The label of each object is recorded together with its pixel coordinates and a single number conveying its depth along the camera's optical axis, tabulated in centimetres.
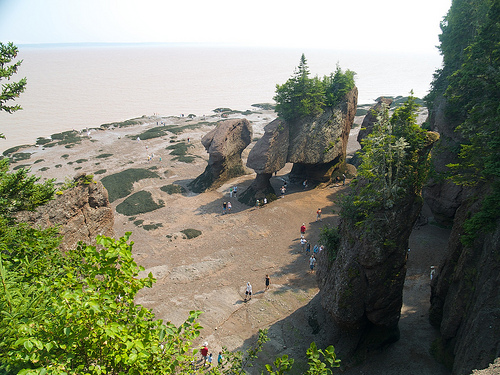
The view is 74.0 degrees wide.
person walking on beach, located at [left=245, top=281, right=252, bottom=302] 2247
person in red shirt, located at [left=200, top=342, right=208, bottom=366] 1731
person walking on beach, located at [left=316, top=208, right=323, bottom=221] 3198
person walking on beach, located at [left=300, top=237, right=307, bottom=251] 2806
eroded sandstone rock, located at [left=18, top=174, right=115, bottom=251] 1800
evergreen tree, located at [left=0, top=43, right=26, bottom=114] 1455
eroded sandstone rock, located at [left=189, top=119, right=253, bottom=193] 4147
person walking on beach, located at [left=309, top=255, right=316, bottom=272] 2500
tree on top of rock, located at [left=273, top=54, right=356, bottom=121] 3700
